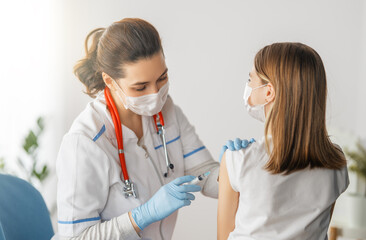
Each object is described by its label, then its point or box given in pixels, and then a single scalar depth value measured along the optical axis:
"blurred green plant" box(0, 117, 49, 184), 2.88
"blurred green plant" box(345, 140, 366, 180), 3.00
